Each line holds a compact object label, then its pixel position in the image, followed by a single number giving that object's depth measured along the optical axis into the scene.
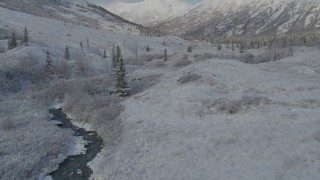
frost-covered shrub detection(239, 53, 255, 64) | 71.86
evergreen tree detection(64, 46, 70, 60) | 76.22
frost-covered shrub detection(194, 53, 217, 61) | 77.27
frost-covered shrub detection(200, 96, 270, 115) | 27.10
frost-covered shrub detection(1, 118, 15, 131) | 28.98
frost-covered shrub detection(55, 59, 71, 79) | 63.76
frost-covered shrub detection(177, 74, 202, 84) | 39.83
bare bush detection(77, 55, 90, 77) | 68.92
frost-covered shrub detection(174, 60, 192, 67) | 74.46
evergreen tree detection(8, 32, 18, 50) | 72.17
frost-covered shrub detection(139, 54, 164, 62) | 100.67
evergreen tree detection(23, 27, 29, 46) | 77.97
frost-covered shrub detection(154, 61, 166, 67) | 82.24
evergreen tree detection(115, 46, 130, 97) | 44.36
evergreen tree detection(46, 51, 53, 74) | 61.03
